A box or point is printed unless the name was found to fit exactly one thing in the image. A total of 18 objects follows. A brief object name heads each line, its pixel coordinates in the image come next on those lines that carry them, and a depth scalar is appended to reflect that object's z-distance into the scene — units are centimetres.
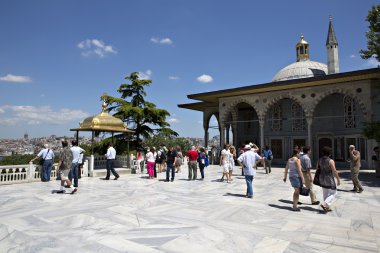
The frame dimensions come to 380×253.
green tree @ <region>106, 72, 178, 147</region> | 2050
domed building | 1491
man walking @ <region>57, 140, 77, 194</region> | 747
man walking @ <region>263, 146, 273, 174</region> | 1271
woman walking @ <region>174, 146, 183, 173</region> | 1370
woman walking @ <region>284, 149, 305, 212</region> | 560
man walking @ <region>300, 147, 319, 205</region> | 604
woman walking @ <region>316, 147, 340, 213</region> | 535
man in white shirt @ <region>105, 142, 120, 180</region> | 1025
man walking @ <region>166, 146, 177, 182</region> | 1000
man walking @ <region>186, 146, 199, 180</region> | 986
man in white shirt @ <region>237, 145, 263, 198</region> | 679
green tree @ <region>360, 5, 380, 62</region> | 1125
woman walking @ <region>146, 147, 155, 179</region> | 1118
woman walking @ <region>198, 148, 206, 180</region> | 1084
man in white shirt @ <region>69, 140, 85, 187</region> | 775
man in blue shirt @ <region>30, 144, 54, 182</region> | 1011
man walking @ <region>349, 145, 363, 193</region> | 770
